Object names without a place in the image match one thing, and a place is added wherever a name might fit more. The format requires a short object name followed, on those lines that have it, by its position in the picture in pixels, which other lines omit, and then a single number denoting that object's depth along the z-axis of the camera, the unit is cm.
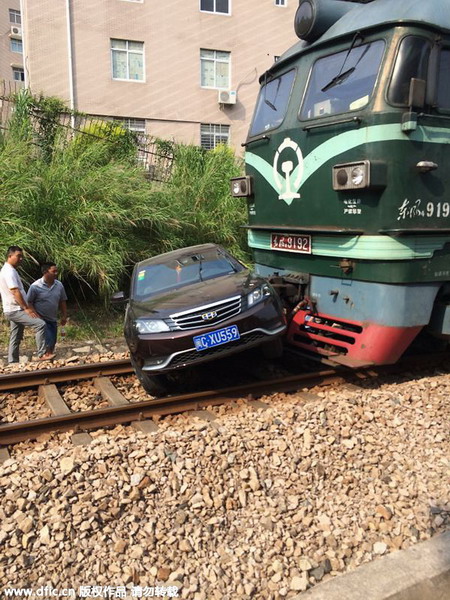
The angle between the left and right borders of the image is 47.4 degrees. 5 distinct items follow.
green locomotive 444
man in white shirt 659
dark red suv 469
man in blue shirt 695
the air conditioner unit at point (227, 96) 2117
